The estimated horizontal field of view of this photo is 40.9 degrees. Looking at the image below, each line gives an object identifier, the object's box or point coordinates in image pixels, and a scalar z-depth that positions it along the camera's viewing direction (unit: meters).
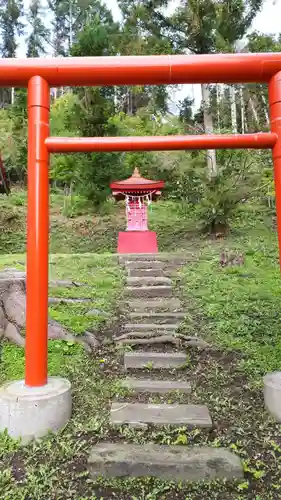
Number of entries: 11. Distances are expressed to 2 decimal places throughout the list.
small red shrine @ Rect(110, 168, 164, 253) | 12.32
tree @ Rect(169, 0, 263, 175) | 12.38
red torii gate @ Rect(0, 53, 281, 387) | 3.04
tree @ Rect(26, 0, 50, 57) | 31.02
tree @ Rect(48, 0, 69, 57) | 31.89
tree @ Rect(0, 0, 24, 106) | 31.01
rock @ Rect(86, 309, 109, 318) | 5.45
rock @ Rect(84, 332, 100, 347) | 4.51
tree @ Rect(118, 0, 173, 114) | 12.69
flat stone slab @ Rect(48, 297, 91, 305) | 5.72
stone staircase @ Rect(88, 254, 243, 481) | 2.36
